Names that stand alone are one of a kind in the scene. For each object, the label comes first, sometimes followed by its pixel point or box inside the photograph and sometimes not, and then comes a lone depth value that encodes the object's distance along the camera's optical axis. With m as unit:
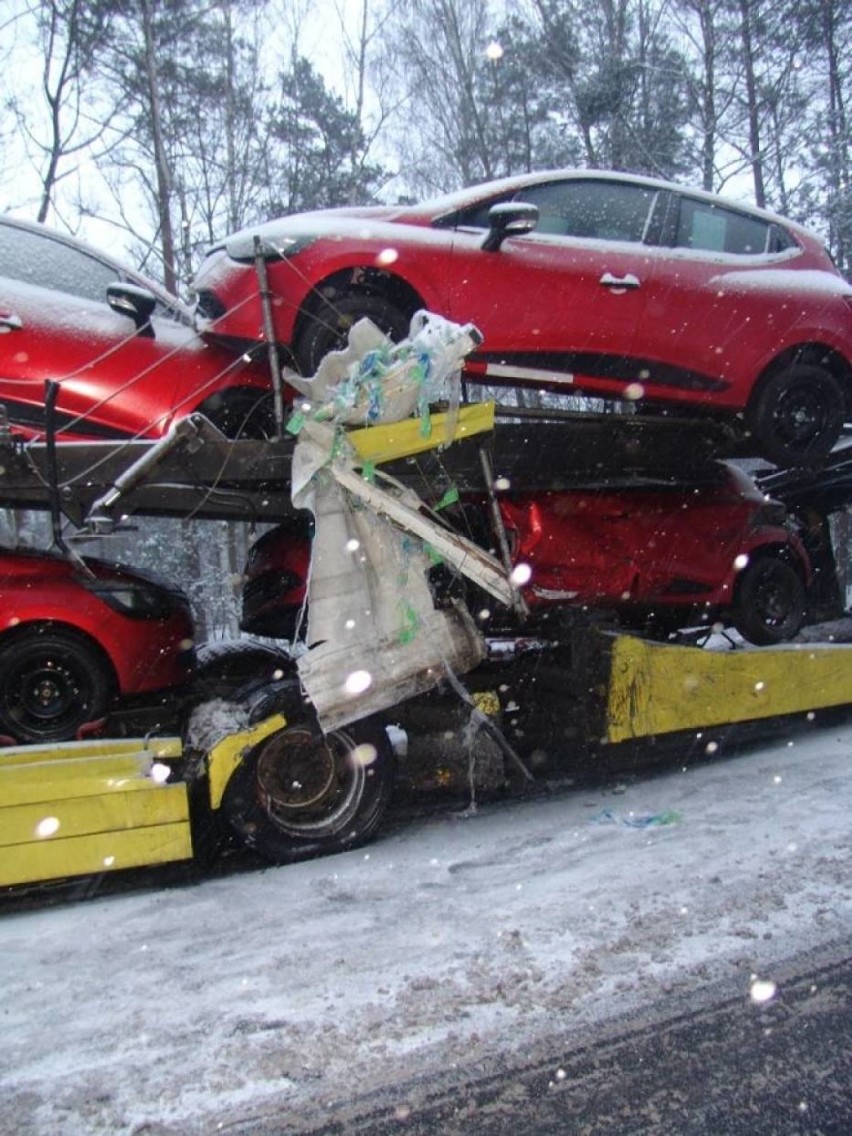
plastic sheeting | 3.88
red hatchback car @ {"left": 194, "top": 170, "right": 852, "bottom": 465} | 4.38
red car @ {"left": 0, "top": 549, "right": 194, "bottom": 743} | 4.25
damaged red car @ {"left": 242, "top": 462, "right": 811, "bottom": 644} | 5.01
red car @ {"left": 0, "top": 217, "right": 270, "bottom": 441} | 4.22
